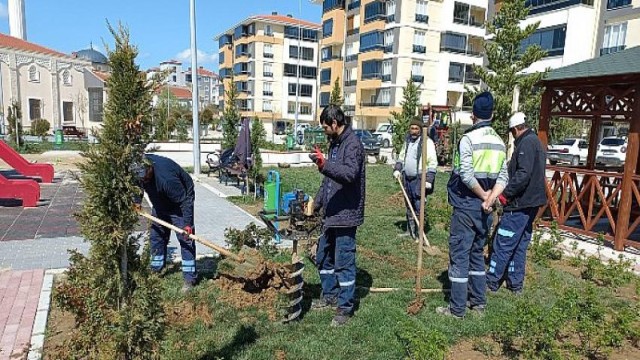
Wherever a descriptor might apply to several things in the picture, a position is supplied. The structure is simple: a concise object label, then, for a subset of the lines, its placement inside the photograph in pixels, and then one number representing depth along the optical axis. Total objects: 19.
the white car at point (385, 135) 32.41
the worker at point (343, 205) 3.84
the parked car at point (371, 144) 23.62
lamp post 13.71
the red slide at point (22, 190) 8.54
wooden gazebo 6.38
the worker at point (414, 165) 6.75
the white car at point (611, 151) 21.34
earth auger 4.02
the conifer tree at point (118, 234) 2.50
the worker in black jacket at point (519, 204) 4.82
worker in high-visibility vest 4.02
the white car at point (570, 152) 22.62
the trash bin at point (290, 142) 27.60
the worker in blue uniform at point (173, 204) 4.47
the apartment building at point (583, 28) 28.38
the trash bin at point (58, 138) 22.84
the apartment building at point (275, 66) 58.69
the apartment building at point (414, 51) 40.44
